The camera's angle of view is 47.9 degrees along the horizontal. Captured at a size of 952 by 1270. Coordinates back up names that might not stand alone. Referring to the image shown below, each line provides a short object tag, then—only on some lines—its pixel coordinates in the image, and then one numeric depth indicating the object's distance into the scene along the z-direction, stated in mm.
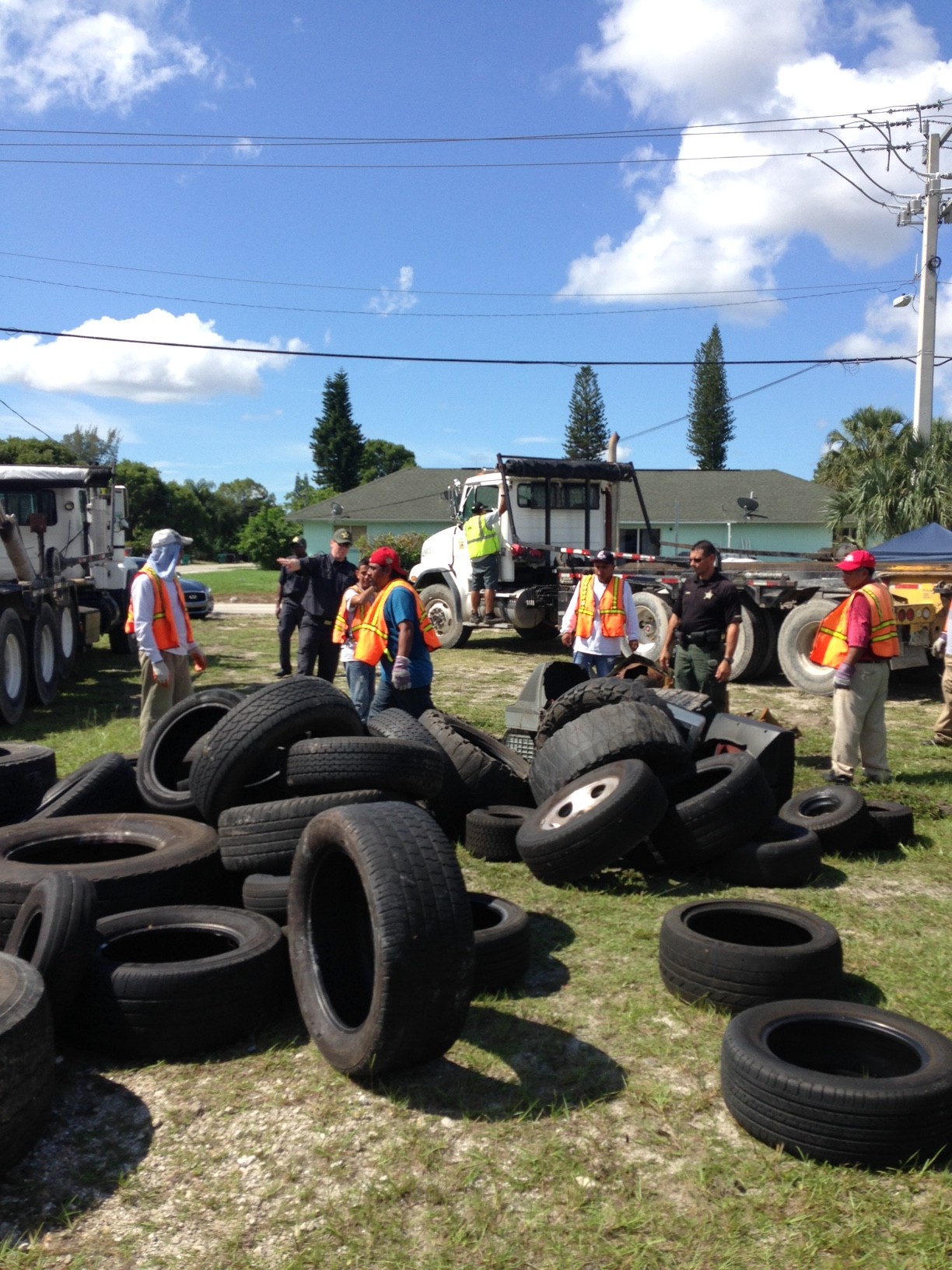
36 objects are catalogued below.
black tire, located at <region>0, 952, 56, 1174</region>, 3121
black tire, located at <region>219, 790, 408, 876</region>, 4742
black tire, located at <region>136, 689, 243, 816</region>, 6250
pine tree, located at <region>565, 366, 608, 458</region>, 75250
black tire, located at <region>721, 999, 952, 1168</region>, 3150
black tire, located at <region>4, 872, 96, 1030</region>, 3770
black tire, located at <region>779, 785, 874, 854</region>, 6402
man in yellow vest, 16766
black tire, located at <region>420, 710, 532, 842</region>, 6664
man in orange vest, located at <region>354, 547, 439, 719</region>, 7598
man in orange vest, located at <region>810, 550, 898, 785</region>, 8117
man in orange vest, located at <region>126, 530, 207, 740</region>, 8055
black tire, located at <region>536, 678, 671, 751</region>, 6754
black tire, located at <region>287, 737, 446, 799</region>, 5129
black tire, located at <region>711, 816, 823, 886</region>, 5789
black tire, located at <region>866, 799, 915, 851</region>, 6648
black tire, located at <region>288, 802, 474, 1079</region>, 3426
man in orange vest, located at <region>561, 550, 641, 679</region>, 9086
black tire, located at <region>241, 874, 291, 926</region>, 4531
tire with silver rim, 5367
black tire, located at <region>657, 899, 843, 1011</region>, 4184
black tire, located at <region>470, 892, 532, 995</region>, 4380
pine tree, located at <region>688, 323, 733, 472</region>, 75062
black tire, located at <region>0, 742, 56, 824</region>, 6270
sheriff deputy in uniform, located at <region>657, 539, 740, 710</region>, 8617
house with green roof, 44344
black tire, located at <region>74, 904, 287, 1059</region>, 3816
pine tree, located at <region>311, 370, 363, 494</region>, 82125
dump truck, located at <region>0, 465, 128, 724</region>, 11734
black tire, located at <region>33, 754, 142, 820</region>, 5816
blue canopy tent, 14828
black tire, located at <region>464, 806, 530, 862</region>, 6297
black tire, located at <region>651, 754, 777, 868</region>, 5758
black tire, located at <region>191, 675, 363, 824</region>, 5281
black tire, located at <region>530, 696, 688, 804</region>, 6055
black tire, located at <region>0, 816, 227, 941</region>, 4637
